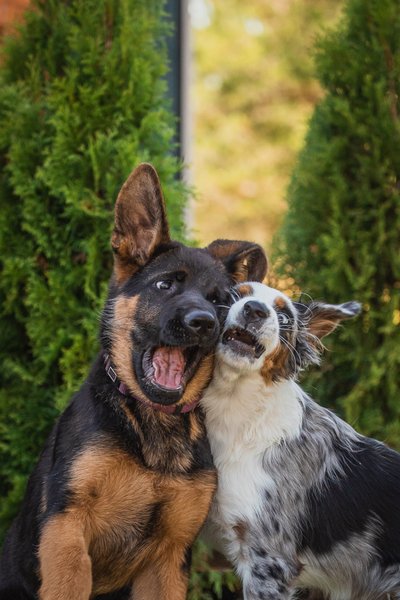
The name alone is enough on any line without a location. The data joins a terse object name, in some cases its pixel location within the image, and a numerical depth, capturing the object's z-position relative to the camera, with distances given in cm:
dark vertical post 904
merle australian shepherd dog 452
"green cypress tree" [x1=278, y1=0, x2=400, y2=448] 614
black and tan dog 406
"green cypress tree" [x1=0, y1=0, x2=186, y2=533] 564
